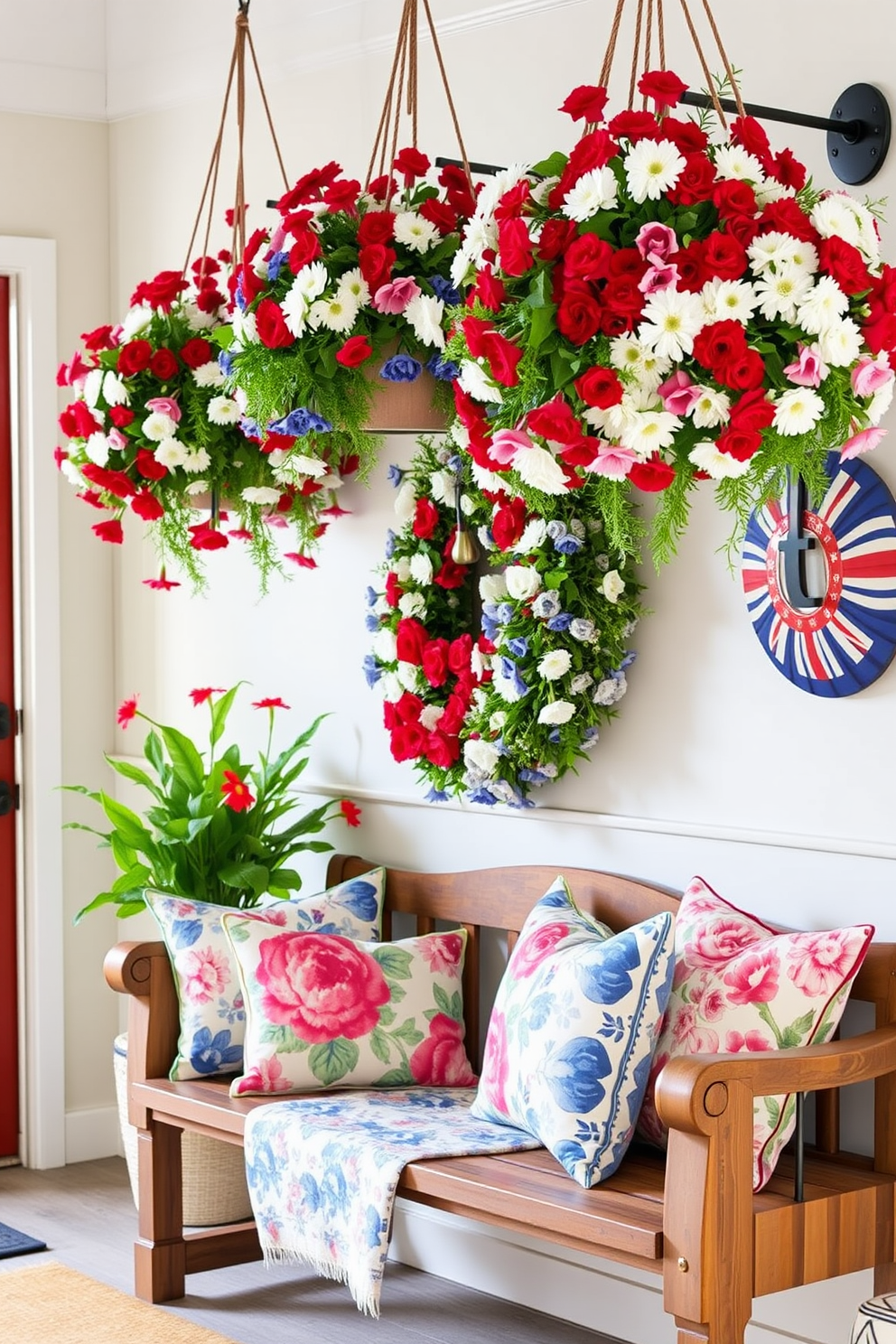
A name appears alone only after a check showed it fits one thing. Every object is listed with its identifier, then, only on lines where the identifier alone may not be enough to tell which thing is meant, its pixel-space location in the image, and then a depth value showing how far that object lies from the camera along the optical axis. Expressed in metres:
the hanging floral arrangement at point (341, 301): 2.40
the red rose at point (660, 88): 2.02
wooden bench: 2.38
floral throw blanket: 2.83
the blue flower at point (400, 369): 2.44
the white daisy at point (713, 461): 2.00
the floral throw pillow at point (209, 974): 3.43
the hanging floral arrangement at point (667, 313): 1.97
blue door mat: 3.74
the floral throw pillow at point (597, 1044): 2.66
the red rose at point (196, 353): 3.09
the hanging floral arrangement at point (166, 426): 3.06
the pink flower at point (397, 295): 2.42
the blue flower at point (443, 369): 2.48
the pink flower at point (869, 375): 2.05
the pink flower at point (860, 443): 2.11
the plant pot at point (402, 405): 2.51
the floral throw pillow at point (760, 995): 2.61
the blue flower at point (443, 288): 2.45
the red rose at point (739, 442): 1.98
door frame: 4.38
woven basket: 3.69
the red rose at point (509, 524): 3.20
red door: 4.41
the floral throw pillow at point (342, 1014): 3.22
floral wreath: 3.12
